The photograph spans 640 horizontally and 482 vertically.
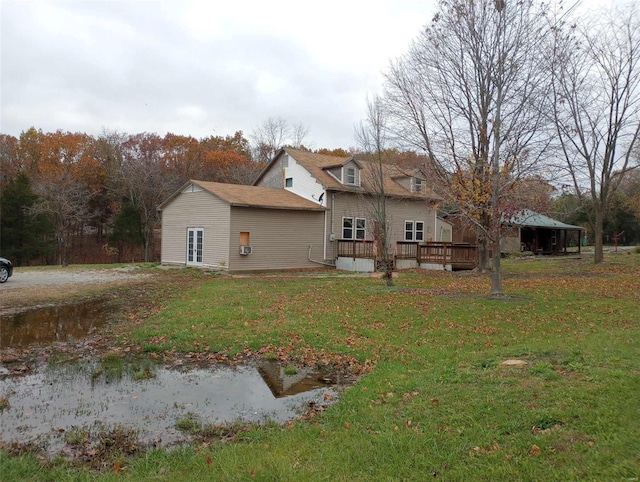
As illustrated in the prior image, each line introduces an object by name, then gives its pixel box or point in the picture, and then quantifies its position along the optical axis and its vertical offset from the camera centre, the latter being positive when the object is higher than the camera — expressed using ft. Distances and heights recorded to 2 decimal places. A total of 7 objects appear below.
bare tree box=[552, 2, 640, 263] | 65.82 +20.55
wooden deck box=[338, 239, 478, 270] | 74.23 -0.06
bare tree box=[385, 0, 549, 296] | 40.01 +16.08
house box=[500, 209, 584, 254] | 113.60 +4.30
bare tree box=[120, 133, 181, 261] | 121.70 +17.09
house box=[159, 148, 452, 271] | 68.28 +5.19
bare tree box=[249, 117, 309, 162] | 150.51 +34.14
